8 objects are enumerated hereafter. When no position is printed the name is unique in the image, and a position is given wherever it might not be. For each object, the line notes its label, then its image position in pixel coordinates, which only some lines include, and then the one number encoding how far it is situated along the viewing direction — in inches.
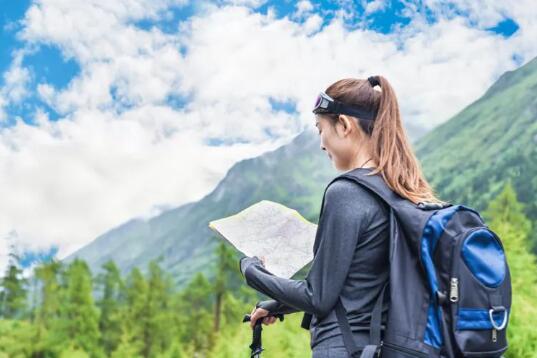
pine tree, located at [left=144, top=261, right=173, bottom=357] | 601.0
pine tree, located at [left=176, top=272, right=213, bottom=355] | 621.6
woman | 53.8
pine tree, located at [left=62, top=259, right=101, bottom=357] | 583.5
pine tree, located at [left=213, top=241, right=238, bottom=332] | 617.9
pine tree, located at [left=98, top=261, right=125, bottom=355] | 618.2
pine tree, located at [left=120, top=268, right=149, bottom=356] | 598.2
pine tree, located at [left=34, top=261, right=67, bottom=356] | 576.4
